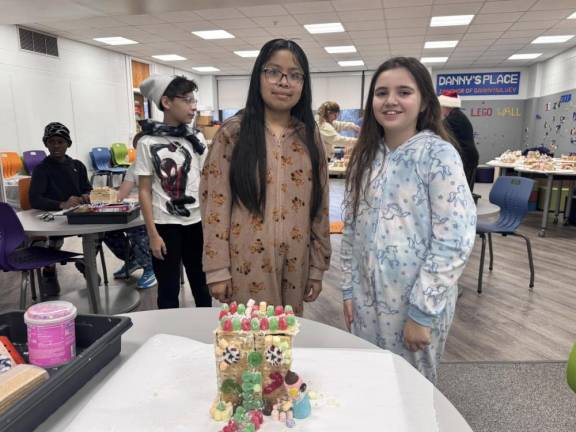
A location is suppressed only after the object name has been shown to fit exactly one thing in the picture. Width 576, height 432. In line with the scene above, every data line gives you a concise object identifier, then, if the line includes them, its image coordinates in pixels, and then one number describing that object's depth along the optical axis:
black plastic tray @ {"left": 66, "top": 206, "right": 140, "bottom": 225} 2.40
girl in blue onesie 1.13
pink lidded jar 0.82
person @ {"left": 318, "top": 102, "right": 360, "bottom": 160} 3.89
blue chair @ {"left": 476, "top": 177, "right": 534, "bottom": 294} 3.42
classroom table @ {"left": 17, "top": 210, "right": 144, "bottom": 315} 2.35
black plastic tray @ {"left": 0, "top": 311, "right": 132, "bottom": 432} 0.66
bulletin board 8.99
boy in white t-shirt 2.12
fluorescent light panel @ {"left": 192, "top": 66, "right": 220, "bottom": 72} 11.90
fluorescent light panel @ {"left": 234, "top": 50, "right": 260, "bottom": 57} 9.65
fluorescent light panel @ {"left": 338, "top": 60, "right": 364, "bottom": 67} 10.97
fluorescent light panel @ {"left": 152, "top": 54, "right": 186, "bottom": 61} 10.08
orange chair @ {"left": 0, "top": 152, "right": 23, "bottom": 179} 6.33
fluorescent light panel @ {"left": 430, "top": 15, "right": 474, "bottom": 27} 6.78
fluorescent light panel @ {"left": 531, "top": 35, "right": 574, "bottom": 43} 8.16
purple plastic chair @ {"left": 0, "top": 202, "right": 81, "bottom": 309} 2.37
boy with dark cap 2.83
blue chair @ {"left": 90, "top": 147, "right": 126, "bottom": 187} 8.48
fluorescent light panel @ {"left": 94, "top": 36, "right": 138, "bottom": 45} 8.26
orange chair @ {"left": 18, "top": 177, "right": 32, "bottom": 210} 3.15
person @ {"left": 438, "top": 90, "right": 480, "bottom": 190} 3.09
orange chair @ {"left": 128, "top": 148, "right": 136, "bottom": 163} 9.11
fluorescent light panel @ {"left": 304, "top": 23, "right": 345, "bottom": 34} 7.29
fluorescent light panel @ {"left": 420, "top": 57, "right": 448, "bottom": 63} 10.36
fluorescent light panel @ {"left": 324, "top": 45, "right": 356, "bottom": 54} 9.14
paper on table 0.70
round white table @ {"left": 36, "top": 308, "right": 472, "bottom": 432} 0.73
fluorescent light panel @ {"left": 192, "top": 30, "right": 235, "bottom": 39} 7.79
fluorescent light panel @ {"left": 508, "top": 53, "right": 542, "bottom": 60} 9.98
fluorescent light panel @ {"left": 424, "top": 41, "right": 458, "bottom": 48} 8.54
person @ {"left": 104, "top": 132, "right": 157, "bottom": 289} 3.43
